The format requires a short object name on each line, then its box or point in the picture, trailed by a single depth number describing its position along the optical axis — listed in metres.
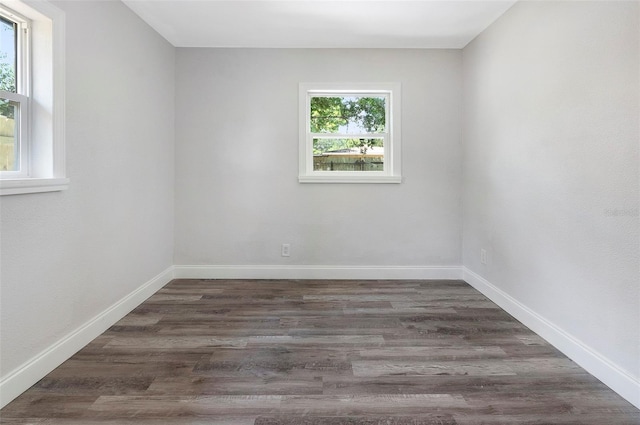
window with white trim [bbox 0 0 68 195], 1.85
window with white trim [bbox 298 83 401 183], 3.70
